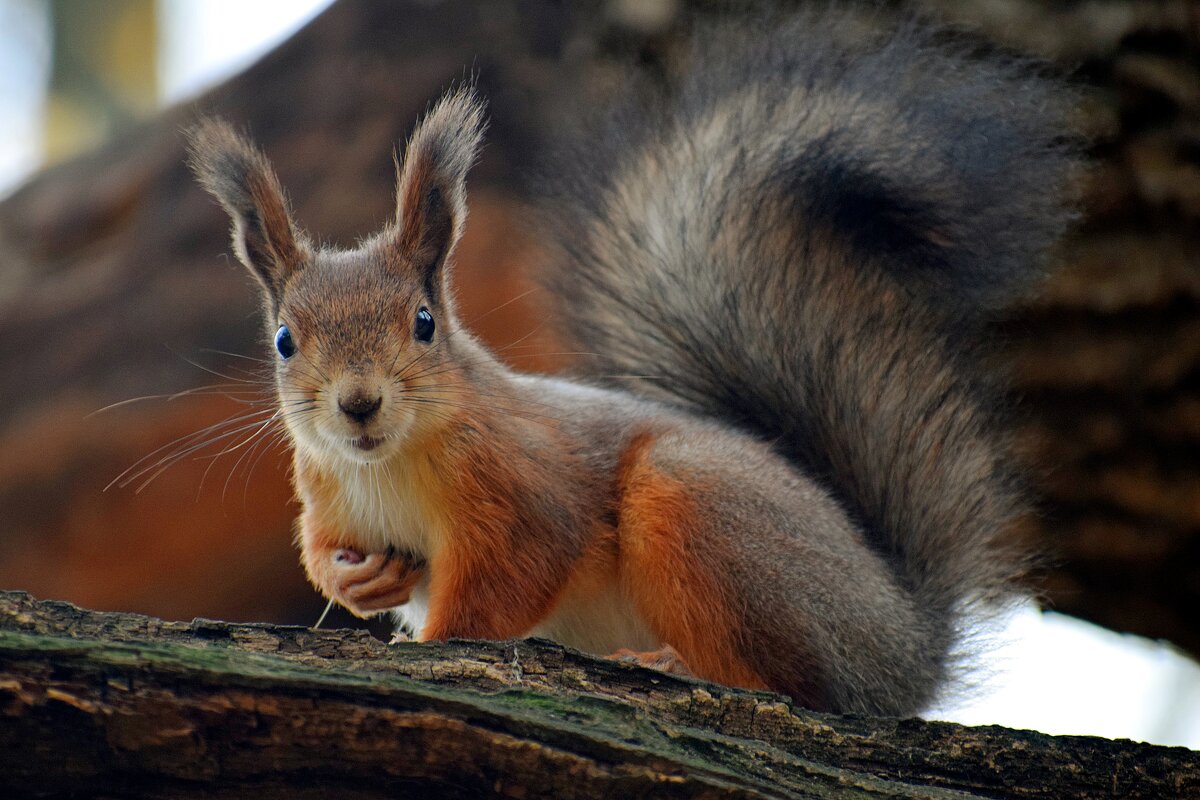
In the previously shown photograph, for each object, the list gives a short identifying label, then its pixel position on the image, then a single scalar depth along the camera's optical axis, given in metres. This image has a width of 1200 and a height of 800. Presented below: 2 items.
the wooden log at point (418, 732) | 4.42
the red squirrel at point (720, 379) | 4.52
